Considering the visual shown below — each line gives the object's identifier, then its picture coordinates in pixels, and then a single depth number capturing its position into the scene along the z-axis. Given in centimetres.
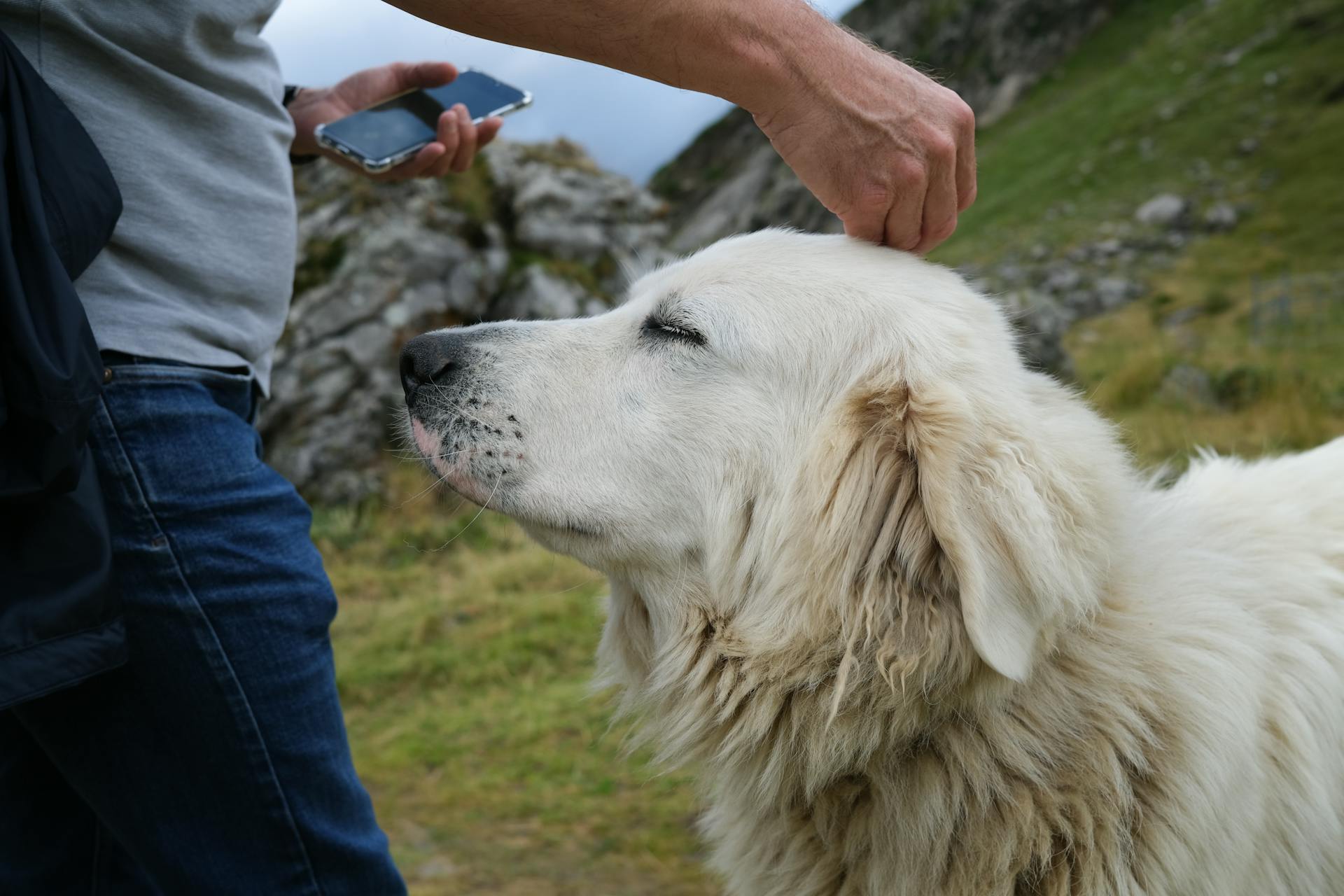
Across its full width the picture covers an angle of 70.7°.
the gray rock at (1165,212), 2978
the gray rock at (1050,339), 1004
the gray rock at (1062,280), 2556
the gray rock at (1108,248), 2831
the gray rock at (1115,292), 2328
